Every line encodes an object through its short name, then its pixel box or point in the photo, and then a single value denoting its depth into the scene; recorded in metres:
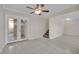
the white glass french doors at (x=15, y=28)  2.75
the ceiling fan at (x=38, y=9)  1.86
